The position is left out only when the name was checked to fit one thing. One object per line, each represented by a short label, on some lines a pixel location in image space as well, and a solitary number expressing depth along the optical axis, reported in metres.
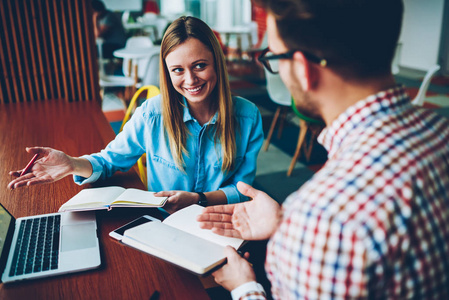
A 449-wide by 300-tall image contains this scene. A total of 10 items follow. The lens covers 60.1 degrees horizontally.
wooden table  0.93
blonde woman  1.51
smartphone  1.10
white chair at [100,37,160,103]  4.50
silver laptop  0.98
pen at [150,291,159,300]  0.91
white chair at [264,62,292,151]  3.79
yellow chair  2.00
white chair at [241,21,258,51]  8.65
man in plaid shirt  0.60
